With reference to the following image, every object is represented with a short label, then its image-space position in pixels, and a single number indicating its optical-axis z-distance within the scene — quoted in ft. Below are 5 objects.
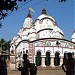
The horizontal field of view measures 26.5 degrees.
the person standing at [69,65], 15.28
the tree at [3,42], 99.27
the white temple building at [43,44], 70.94
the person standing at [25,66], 15.81
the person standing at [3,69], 15.79
